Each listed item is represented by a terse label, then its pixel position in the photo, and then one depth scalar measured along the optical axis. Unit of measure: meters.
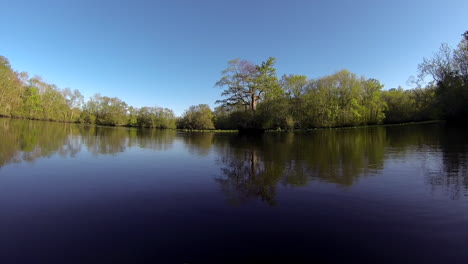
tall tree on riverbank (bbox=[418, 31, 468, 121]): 37.72
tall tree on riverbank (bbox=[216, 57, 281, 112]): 46.88
